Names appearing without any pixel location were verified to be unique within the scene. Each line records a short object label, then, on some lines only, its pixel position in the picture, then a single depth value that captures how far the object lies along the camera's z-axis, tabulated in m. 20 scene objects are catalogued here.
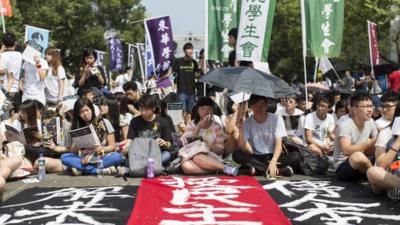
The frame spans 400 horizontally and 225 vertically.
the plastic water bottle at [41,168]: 6.44
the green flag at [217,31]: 9.39
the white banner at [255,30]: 7.79
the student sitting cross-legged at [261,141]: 6.57
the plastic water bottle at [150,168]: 6.43
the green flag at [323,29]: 8.69
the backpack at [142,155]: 6.49
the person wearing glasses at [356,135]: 6.06
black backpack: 6.68
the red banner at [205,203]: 4.43
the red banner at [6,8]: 10.55
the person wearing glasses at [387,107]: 6.36
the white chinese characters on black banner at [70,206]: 4.56
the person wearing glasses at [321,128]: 7.64
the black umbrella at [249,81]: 6.15
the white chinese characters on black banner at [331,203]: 4.55
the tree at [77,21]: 24.48
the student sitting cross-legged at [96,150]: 6.63
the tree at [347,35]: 22.31
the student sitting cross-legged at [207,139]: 6.58
